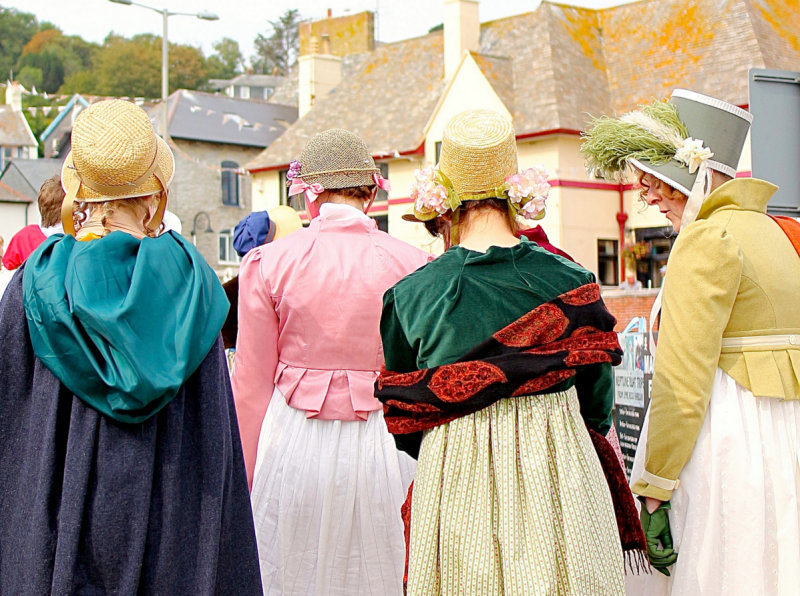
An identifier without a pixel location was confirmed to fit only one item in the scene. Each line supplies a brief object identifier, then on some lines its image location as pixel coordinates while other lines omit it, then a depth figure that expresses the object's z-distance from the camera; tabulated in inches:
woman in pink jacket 154.3
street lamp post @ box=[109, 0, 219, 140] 944.3
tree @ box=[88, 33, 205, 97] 4045.0
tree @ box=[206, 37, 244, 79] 4473.4
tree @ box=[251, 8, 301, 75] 4365.2
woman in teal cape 106.8
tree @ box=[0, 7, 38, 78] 4963.1
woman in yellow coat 130.3
